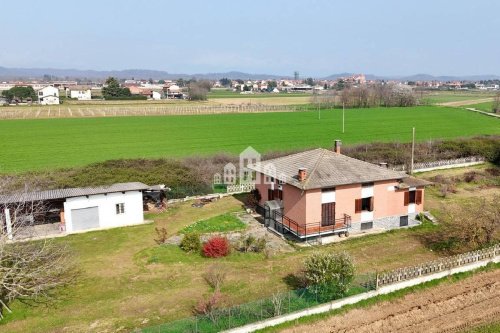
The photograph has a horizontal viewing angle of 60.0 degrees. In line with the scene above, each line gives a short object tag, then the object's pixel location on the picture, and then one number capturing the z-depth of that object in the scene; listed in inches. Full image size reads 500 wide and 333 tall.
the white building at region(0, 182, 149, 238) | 1150.3
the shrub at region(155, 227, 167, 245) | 1078.4
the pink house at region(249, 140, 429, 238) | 1053.8
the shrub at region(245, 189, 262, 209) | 1326.3
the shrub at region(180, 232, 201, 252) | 983.0
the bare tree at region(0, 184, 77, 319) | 721.6
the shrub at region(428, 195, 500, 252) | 951.0
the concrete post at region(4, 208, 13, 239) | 1031.3
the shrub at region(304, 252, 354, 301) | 729.6
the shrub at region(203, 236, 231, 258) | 954.7
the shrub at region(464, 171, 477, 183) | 1693.8
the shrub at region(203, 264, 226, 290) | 813.2
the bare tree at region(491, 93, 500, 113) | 4452.8
